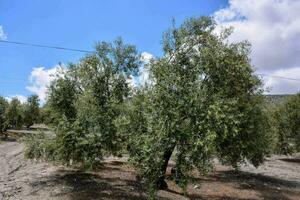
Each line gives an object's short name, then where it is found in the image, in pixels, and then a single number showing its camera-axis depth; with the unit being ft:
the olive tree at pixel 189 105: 29.99
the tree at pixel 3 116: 111.21
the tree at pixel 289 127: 88.99
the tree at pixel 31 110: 139.11
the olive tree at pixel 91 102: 35.99
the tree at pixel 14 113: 122.59
